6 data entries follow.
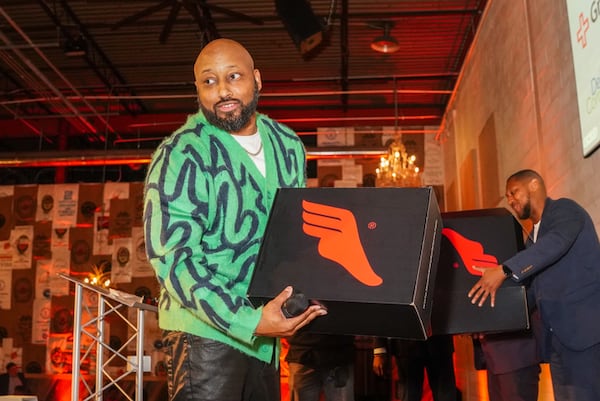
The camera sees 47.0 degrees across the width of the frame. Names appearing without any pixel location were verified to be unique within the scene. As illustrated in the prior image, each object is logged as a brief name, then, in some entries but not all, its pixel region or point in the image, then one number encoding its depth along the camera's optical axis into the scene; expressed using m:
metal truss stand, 4.37
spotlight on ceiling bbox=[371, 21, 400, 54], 8.55
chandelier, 7.41
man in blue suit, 3.11
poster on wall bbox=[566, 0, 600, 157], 3.38
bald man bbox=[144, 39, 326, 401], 1.36
